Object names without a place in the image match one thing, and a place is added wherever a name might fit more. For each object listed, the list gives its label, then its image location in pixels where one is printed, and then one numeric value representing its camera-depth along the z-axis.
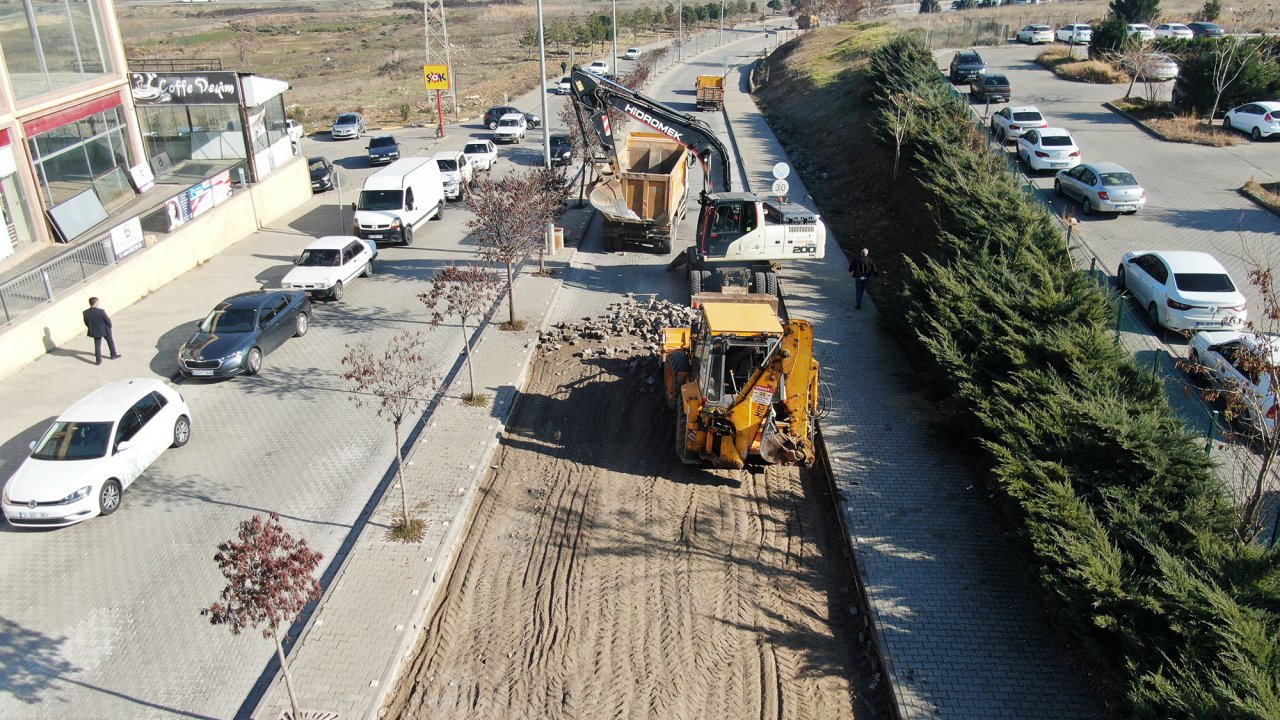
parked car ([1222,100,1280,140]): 29.98
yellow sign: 42.44
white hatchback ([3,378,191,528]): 12.27
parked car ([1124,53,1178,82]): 35.22
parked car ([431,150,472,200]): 30.42
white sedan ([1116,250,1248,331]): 16.69
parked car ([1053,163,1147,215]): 23.47
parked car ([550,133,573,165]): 34.00
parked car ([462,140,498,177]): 34.00
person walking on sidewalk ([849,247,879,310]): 19.39
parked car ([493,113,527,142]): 40.59
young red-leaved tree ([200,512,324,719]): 8.19
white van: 24.81
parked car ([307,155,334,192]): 32.09
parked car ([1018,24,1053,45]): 54.47
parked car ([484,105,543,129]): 43.28
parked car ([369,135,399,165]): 36.44
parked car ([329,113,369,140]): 41.81
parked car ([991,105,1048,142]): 30.89
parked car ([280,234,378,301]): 20.88
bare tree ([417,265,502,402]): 15.52
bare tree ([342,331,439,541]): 11.95
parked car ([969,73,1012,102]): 37.97
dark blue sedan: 16.83
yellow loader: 12.69
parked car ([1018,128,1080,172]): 27.47
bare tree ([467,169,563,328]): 18.39
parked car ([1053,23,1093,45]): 51.16
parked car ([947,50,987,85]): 42.68
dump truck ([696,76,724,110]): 47.03
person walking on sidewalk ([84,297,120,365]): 17.30
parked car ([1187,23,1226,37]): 48.66
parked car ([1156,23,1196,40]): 47.38
